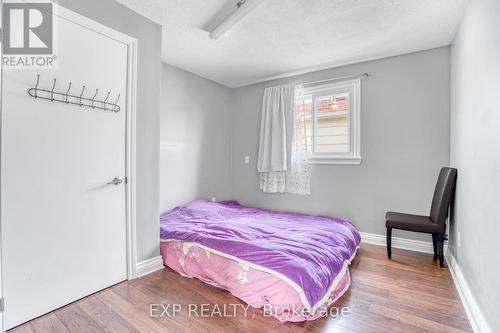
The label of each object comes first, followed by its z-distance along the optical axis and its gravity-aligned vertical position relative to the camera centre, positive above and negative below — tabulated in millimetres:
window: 3380 +623
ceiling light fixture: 2008 +1313
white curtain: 3764 +370
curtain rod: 3311 +1214
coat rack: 1686 +494
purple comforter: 1774 -672
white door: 1577 -118
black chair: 2398 -549
